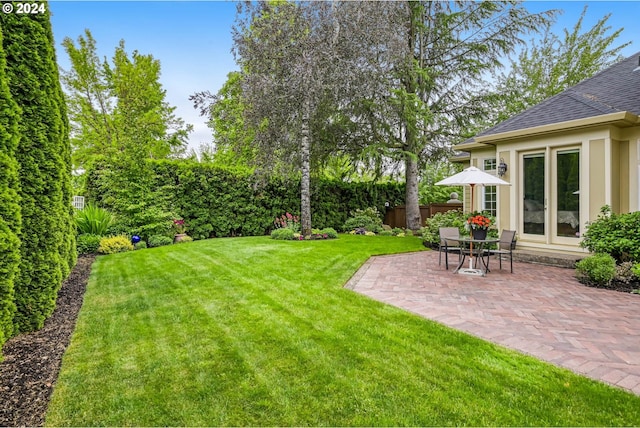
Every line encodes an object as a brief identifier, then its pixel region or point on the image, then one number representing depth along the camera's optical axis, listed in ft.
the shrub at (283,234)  37.22
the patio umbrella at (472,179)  22.47
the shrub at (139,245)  31.55
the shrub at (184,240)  35.36
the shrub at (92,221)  30.25
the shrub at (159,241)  32.58
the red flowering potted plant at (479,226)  22.27
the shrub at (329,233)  39.60
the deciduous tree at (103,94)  64.54
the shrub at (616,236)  20.24
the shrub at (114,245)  29.32
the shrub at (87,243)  28.60
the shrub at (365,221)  47.62
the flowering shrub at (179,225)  36.04
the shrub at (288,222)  41.48
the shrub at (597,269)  18.54
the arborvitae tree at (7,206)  9.18
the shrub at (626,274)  19.07
